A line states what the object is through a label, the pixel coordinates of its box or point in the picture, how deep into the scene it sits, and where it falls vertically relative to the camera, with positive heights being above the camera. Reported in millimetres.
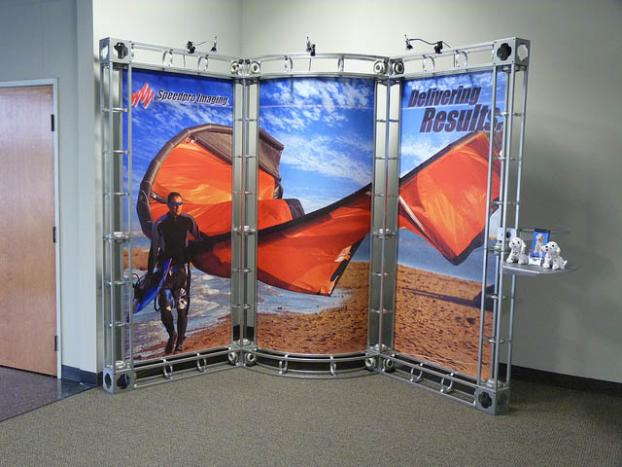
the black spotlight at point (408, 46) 4685 +976
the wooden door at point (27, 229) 4750 -365
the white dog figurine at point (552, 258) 3996 -406
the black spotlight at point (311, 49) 4625 +927
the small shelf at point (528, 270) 3881 -468
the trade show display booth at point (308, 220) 4402 -247
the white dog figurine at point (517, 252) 4070 -382
